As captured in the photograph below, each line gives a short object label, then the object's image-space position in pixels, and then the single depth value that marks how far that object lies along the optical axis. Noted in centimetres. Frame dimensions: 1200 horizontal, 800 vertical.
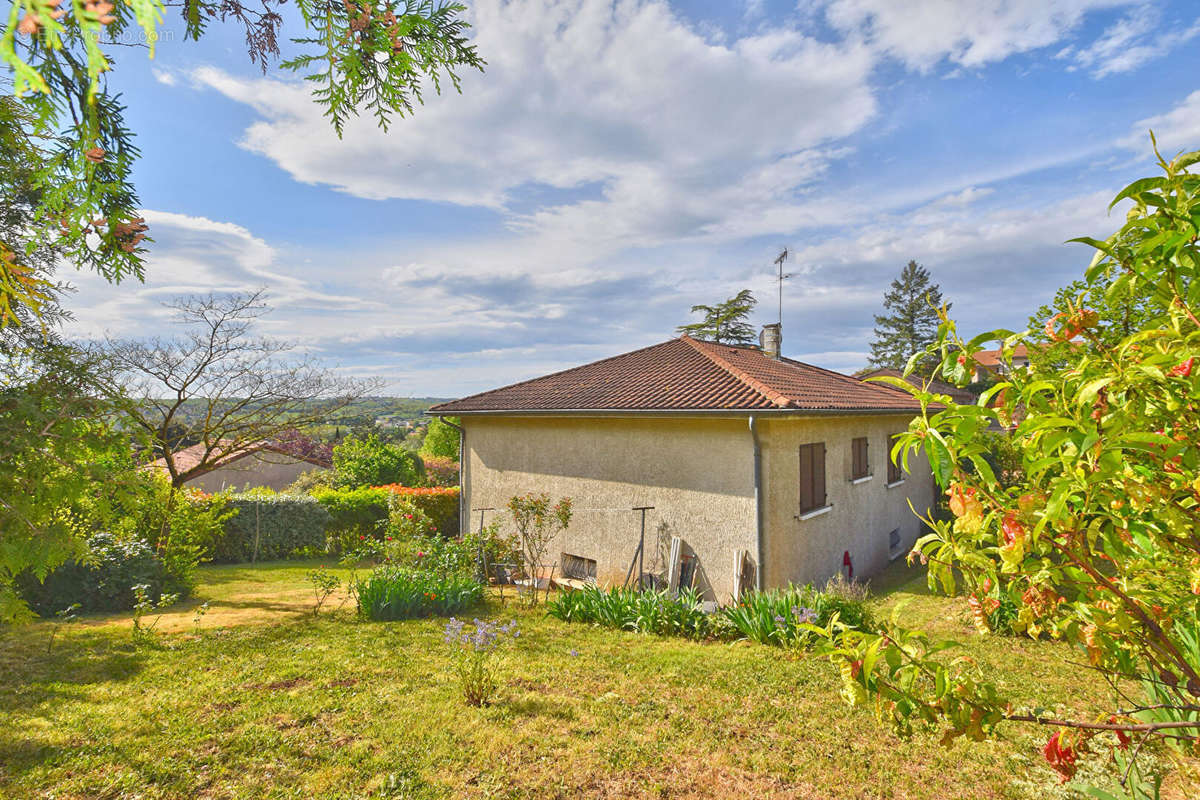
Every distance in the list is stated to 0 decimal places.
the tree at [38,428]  307
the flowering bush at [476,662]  566
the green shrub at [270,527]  1616
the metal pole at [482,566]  1173
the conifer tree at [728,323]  4141
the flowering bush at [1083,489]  151
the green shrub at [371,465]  2245
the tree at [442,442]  3294
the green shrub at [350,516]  1783
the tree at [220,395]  1088
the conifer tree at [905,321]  5066
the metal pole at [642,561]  1034
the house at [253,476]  2328
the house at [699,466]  941
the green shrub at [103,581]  958
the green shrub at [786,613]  723
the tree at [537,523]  1098
